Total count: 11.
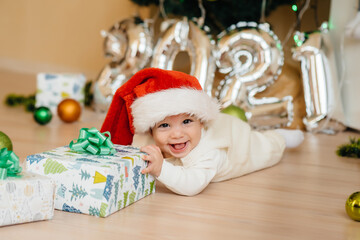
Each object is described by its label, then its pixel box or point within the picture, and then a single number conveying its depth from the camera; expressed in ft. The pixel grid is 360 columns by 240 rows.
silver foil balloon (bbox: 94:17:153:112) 7.93
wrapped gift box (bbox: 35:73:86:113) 7.64
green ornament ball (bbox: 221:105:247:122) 6.28
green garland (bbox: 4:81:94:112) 8.15
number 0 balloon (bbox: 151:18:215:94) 7.35
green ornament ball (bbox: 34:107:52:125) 6.90
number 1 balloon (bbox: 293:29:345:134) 7.23
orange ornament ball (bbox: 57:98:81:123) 7.22
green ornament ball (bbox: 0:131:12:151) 4.46
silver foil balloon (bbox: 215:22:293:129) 7.23
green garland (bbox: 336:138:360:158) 5.84
